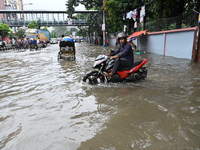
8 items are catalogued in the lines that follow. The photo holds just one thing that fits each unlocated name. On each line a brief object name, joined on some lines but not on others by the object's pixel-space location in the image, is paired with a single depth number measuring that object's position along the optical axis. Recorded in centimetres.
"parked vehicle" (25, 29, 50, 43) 2726
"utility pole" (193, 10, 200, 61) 864
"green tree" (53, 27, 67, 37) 13385
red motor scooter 507
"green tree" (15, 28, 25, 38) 4764
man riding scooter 491
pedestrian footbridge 4944
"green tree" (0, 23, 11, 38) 3142
